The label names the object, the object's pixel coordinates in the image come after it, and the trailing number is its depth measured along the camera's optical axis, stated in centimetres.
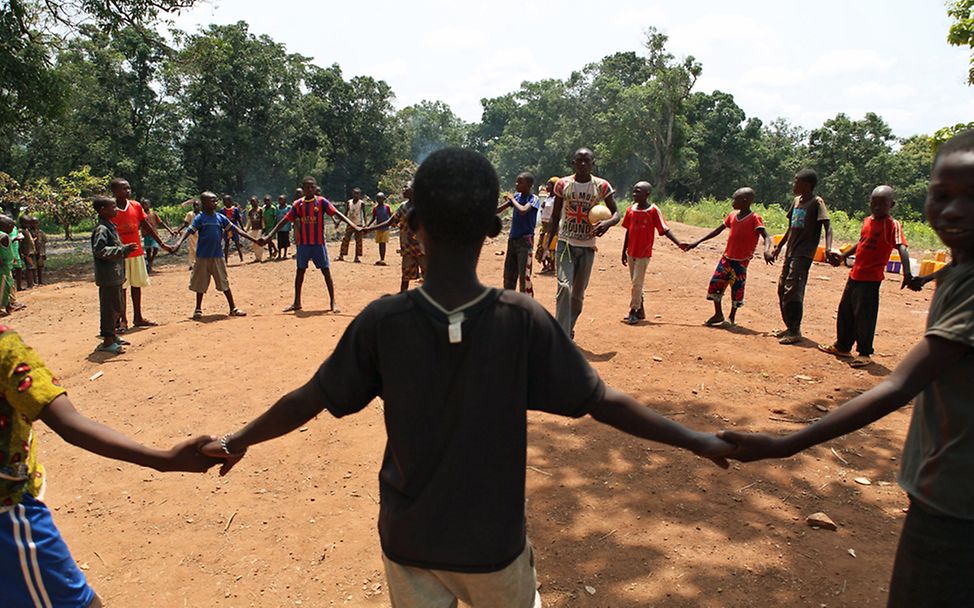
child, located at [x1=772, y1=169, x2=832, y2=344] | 722
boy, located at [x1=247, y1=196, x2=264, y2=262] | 1748
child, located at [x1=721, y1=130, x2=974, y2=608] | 163
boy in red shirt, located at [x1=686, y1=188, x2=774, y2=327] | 802
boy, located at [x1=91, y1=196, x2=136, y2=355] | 692
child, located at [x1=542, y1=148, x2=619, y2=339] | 654
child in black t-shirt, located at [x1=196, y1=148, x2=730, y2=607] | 153
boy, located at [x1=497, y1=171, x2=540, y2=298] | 838
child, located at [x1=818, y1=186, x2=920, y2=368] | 655
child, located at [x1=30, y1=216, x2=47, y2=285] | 1383
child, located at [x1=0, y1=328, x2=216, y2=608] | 175
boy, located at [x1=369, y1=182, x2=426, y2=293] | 965
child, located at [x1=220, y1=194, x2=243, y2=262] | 1514
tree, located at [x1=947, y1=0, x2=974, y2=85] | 1126
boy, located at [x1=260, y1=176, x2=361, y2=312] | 907
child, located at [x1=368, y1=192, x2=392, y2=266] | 1535
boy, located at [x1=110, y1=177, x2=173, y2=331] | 777
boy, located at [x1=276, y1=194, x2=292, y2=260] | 1683
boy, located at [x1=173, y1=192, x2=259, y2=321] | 898
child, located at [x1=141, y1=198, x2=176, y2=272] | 1382
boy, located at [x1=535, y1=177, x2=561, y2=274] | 1207
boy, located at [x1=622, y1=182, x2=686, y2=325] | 853
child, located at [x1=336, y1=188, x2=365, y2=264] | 1619
